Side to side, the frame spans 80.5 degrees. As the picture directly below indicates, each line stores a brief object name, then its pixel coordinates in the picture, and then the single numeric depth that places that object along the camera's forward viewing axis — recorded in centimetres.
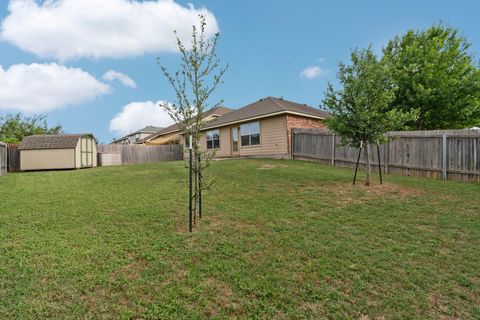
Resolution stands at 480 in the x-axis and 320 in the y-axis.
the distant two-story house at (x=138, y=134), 5062
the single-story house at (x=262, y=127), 1655
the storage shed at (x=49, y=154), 1836
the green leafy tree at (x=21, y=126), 3400
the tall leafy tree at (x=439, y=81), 1720
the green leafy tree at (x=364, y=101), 776
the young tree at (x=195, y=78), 488
